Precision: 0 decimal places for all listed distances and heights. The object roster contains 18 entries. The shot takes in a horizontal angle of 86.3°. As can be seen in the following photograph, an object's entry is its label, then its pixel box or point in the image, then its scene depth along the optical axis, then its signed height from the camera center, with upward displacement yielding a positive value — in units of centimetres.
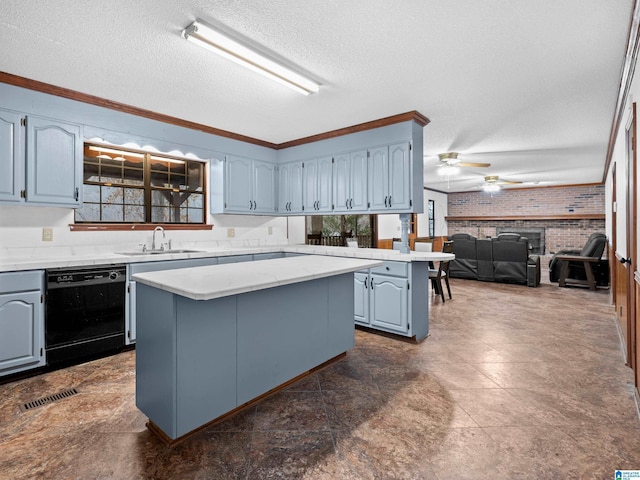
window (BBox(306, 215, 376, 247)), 596 +20
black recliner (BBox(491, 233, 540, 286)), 669 -45
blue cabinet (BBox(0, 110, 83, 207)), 284 +70
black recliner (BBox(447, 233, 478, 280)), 735 -39
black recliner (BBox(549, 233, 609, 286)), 628 -53
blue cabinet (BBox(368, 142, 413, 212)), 368 +69
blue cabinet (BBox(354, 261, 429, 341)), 346 -62
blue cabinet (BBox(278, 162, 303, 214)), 487 +76
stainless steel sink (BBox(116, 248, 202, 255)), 368 -13
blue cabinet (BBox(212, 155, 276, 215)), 452 +75
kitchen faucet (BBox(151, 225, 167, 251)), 388 +1
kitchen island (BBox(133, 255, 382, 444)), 178 -58
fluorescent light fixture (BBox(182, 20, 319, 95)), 216 +131
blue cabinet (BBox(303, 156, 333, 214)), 449 +74
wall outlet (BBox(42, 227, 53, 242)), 321 +6
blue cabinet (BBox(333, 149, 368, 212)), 409 +72
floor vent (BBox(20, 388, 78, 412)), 225 -109
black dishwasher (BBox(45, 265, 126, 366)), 278 -62
